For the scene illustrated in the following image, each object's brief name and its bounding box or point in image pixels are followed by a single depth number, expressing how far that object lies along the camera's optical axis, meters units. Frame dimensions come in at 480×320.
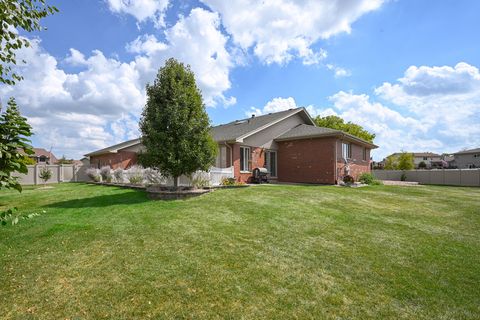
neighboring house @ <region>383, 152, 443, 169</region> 80.69
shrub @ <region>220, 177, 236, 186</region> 15.31
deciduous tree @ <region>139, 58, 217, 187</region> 11.59
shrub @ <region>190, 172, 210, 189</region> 13.20
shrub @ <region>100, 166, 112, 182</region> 19.52
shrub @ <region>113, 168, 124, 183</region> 18.51
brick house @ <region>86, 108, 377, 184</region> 18.42
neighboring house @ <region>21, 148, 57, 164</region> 63.19
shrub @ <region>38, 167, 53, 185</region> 20.73
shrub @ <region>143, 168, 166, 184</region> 14.83
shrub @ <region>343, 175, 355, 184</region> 18.67
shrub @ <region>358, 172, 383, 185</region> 20.62
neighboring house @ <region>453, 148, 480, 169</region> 55.16
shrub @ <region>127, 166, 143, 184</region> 16.95
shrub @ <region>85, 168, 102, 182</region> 20.95
